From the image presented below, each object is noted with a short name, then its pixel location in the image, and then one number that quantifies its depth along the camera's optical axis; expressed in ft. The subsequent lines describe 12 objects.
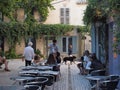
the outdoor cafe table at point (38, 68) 28.49
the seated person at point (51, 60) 34.44
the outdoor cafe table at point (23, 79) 20.56
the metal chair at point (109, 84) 18.91
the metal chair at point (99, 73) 24.20
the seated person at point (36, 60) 37.64
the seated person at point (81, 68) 37.57
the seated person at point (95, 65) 29.67
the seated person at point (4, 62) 42.54
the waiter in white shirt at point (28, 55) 34.96
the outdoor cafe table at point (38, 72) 25.02
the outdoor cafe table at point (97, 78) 19.75
